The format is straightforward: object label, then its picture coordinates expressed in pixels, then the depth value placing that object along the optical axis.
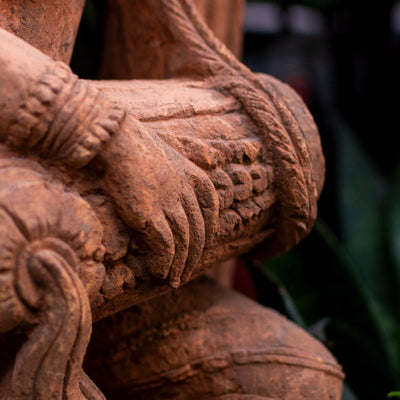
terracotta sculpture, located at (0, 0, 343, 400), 0.70
